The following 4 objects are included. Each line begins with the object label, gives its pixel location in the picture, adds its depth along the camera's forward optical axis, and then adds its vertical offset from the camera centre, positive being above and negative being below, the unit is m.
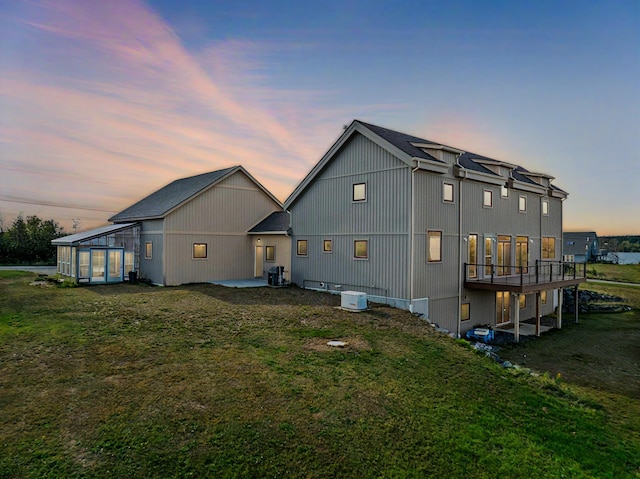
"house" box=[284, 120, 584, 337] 15.19 +0.67
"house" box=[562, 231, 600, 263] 62.81 -0.12
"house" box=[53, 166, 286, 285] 21.14 +0.18
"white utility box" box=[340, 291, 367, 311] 14.23 -2.31
